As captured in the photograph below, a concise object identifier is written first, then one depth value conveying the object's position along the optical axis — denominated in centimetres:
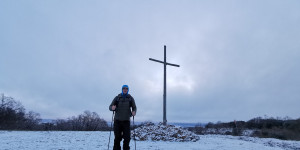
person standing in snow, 675
